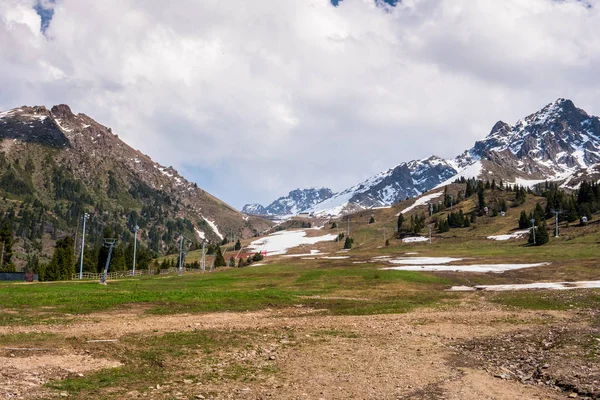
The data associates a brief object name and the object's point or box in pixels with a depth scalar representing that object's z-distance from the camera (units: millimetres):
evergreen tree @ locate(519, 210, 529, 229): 186250
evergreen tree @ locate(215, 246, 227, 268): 160250
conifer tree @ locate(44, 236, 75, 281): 100562
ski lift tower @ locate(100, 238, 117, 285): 66838
